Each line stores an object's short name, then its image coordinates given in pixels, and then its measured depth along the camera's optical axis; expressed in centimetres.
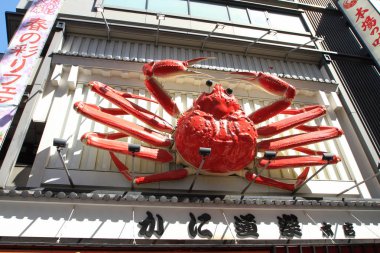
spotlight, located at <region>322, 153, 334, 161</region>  484
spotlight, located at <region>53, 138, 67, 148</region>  419
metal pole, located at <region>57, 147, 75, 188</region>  477
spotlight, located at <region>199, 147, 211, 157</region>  431
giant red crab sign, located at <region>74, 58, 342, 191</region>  504
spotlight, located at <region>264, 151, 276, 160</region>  455
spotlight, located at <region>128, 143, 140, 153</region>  438
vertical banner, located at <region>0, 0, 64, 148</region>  512
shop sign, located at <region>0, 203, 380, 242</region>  420
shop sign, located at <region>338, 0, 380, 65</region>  883
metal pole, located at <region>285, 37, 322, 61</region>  853
